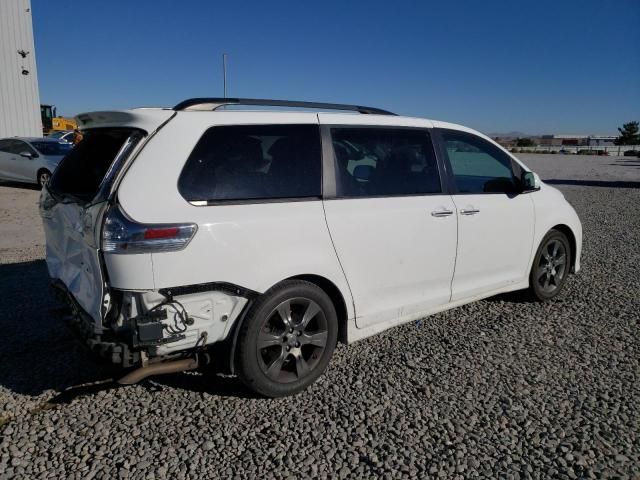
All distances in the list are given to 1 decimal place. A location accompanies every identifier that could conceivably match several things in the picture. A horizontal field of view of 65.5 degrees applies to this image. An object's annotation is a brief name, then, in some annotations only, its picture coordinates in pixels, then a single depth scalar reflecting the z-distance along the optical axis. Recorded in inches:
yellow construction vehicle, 1347.2
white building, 814.1
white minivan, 105.5
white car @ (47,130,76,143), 1019.3
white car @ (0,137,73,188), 569.0
